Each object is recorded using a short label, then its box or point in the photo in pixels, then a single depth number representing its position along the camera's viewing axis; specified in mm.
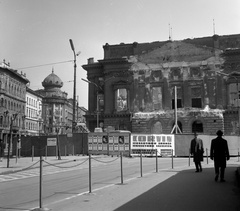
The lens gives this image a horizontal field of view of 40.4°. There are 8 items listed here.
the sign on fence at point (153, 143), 31859
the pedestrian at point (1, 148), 33700
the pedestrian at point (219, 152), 11578
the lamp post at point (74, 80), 29716
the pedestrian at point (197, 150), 15031
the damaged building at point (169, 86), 47000
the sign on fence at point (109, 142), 32316
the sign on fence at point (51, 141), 35281
